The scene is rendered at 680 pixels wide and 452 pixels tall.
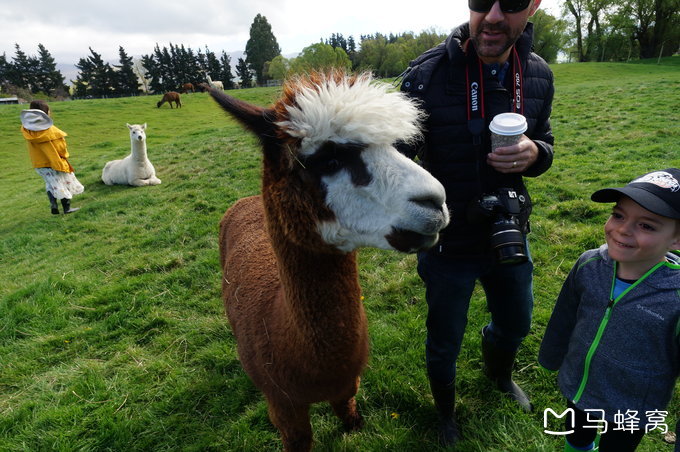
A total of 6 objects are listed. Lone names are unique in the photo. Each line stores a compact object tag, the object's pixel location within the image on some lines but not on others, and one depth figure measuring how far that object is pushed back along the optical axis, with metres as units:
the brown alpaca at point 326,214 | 1.33
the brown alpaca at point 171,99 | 28.10
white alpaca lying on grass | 9.02
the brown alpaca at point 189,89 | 37.24
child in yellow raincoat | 7.08
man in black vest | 1.61
